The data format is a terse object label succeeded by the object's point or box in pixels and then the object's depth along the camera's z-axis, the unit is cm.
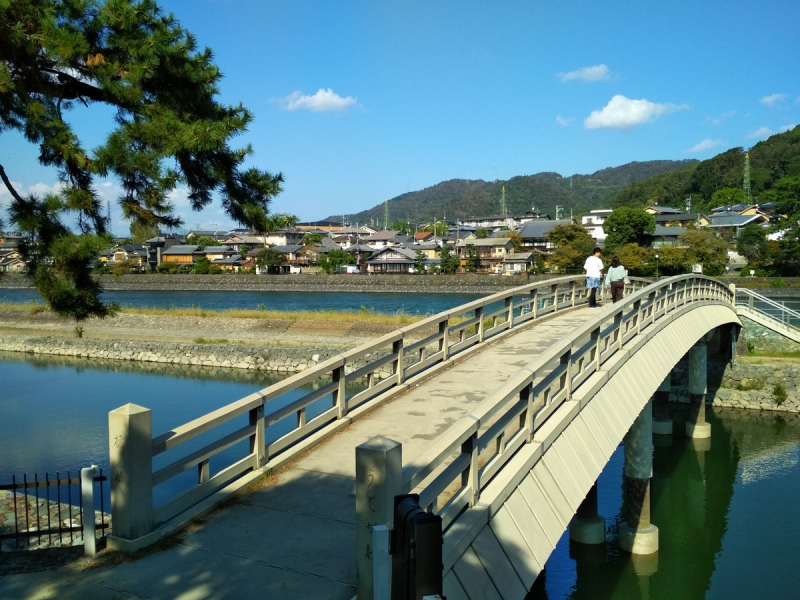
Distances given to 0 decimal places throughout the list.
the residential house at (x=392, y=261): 8856
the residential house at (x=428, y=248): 10188
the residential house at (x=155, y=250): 9889
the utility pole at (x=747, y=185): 11233
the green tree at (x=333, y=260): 9075
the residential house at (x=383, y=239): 11825
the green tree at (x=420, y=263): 8581
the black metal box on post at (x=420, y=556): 259
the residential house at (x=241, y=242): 10331
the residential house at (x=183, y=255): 9819
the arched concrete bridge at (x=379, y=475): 468
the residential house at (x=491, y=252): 8621
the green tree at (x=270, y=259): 8894
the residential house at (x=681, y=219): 9014
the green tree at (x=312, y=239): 9949
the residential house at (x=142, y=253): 9212
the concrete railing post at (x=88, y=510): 525
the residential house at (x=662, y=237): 7638
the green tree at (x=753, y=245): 6594
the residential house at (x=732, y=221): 8218
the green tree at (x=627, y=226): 7212
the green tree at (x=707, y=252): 6178
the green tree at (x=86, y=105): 789
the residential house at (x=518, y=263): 8044
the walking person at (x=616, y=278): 1670
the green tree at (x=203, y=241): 10342
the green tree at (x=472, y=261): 8519
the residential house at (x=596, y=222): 9371
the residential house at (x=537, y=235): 9019
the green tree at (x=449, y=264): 8450
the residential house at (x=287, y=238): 10176
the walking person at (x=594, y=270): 1664
